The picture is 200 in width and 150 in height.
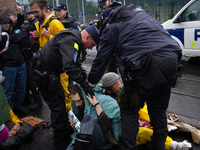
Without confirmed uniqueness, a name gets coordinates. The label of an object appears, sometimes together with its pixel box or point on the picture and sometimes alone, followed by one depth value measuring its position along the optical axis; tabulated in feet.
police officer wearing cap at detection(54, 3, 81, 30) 16.64
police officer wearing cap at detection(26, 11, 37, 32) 17.57
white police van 18.40
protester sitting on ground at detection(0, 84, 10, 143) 6.13
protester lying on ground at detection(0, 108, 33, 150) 8.56
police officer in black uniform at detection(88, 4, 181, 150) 5.94
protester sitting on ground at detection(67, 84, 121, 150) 7.22
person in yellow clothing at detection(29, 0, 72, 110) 9.91
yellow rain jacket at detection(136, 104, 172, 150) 7.77
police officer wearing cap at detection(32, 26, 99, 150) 7.02
